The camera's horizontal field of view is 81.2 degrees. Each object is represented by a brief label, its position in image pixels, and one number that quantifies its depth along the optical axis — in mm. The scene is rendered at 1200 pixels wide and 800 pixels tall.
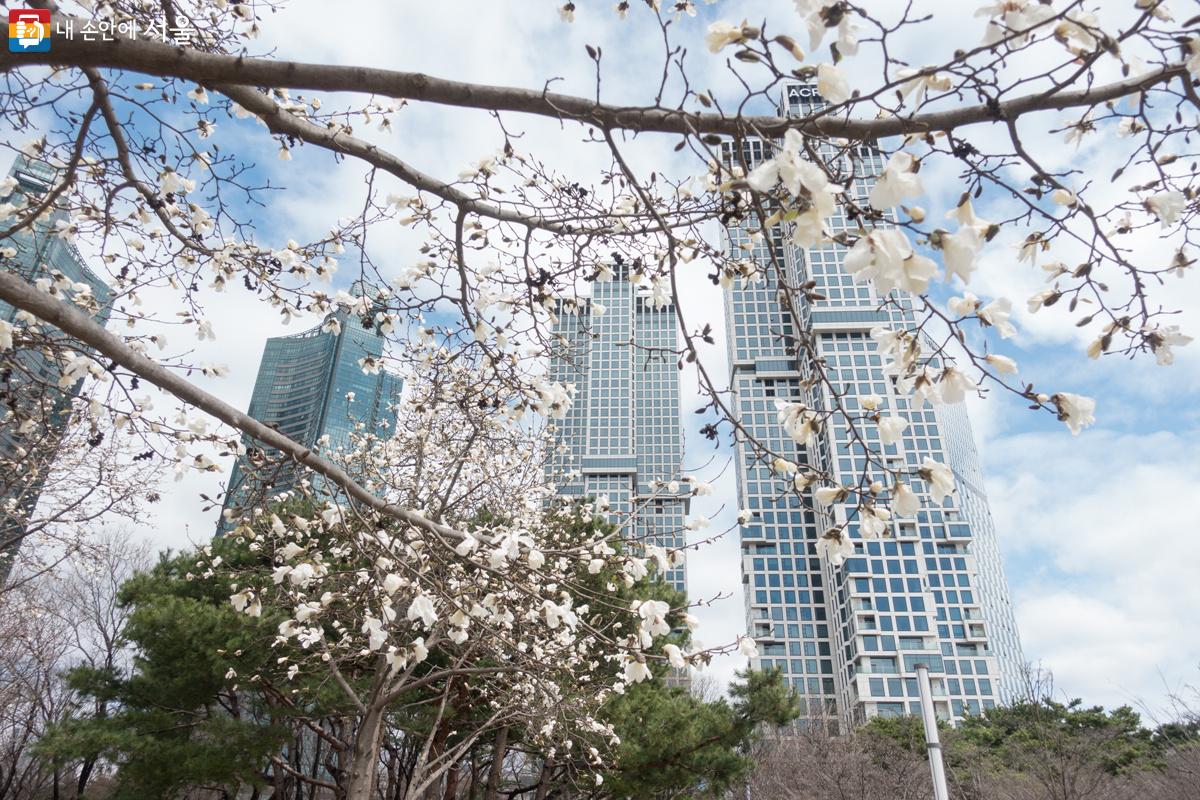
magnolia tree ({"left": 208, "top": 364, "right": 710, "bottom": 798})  2529
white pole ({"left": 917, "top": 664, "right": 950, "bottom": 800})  6445
